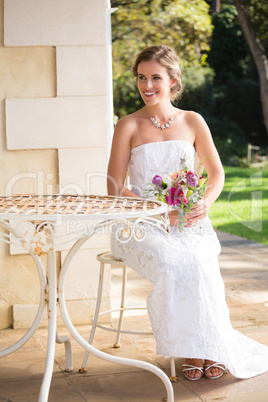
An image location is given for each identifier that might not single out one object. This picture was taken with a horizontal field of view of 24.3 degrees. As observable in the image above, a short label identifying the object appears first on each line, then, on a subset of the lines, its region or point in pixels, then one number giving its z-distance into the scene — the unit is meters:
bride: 2.79
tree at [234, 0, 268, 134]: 12.28
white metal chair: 2.98
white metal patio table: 2.33
